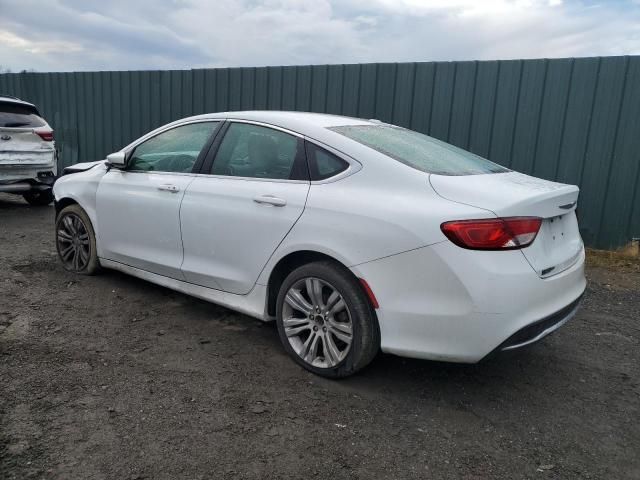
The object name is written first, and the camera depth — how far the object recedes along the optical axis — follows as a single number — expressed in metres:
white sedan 2.62
